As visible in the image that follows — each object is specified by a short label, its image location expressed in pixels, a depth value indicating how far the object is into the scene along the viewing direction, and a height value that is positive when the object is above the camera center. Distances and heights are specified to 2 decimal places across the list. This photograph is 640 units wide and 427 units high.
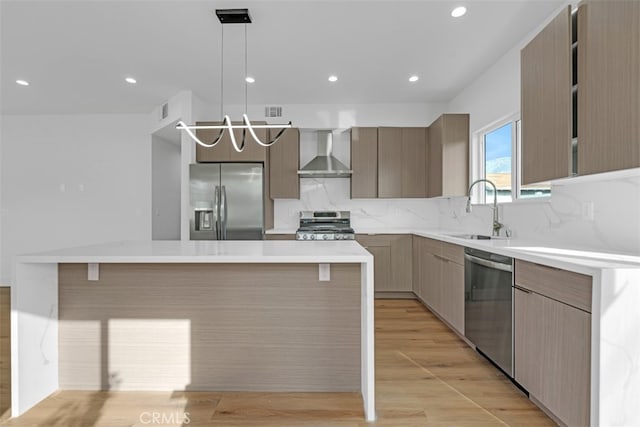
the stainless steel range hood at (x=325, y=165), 4.41 +0.64
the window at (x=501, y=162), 2.98 +0.53
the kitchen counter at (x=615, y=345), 1.32 -0.56
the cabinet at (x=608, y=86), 1.43 +0.61
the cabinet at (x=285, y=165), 4.48 +0.64
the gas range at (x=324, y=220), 4.61 -0.14
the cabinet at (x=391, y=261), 4.19 -0.66
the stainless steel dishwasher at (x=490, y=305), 2.07 -0.68
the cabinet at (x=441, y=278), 2.82 -0.69
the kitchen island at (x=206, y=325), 2.04 -0.74
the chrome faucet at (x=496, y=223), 2.99 -0.11
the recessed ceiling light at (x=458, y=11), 2.43 +1.55
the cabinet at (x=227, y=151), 4.35 +0.81
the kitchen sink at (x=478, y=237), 3.03 -0.25
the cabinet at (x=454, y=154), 3.89 +0.70
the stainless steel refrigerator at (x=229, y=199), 4.11 +0.15
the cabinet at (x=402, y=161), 4.46 +0.69
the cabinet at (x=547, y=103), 1.85 +0.69
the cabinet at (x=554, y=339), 1.43 -0.65
